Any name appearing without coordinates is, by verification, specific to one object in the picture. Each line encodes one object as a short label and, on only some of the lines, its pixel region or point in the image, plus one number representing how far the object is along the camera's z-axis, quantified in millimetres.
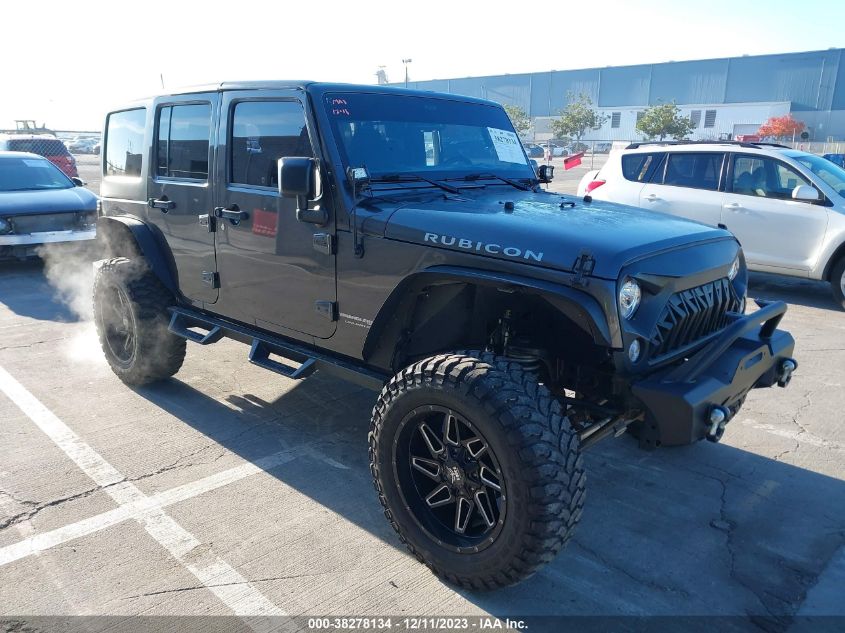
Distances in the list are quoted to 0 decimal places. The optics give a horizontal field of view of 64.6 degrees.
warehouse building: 60562
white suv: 7566
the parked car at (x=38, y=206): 9133
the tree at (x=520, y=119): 55572
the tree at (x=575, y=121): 56750
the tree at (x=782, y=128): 47781
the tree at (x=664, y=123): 43594
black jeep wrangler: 2641
